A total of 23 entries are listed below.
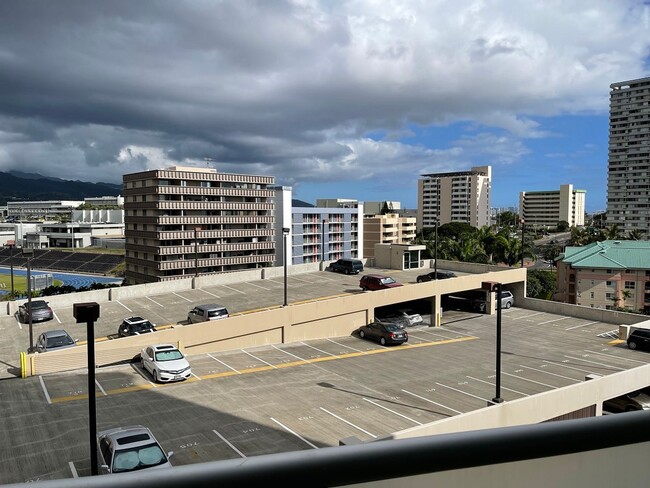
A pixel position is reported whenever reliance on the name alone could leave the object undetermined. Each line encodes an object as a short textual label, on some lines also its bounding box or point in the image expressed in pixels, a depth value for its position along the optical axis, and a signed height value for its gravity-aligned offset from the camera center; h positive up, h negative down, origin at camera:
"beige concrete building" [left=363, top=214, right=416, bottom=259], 132.50 -1.59
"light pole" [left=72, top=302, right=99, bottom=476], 11.51 -2.96
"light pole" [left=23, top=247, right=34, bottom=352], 24.02 -1.98
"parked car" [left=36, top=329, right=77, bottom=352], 24.16 -5.81
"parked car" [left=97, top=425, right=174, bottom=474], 12.57 -5.93
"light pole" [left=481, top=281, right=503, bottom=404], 18.84 -3.71
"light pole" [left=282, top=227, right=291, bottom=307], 31.96 -4.55
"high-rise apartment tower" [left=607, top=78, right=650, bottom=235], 153.88 +21.82
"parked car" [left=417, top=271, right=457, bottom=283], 42.34 -4.47
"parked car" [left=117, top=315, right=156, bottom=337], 26.62 -5.61
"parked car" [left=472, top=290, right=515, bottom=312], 42.06 -6.70
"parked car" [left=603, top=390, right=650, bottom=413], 24.00 -8.79
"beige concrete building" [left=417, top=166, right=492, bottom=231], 186.00 +9.99
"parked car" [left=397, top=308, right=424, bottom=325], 36.72 -6.96
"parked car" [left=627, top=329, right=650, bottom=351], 31.25 -7.28
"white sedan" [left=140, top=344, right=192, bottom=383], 21.73 -6.24
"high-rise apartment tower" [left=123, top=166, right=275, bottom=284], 74.81 +0.15
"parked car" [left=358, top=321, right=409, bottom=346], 30.95 -6.89
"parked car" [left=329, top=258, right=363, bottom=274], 48.31 -4.15
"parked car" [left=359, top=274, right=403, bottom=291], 38.66 -4.61
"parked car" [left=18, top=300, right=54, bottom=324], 31.11 -5.62
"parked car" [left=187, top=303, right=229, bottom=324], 29.14 -5.33
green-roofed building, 67.19 -7.29
